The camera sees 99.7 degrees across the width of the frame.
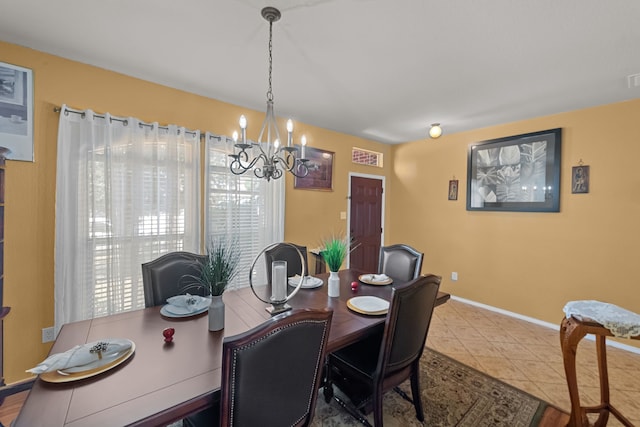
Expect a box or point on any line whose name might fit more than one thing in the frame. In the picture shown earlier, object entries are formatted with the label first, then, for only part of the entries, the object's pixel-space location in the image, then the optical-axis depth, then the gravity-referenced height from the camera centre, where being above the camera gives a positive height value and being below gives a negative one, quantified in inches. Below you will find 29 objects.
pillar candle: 59.7 -15.7
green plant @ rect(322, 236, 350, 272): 77.0 -12.7
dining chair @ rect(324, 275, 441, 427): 56.9 -34.5
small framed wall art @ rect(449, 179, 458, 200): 158.2 +13.5
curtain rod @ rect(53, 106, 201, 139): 83.8 +30.3
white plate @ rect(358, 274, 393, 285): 88.7 -23.2
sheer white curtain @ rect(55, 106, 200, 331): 84.0 +0.4
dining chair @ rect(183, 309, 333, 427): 35.5 -23.3
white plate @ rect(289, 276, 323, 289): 82.7 -22.9
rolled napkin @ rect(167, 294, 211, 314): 61.0 -22.3
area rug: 69.3 -53.6
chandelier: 63.6 +20.2
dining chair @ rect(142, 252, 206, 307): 69.6 -18.2
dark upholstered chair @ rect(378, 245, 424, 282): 96.0 -19.2
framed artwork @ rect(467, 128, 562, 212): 125.0 +19.9
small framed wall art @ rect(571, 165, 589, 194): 116.4 +15.1
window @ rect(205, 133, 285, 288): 113.1 +1.3
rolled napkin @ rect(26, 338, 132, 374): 38.4 -22.7
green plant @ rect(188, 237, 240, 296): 54.1 -12.8
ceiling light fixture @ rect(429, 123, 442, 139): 134.8 +40.4
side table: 59.5 -35.6
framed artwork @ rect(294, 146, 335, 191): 147.7 +21.2
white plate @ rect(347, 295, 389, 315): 64.2 -23.7
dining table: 32.4 -24.5
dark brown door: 174.1 -7.3
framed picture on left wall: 76.2 +27.6
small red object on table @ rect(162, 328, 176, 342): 48.8 -22.7
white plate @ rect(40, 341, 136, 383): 37.5 -23.7
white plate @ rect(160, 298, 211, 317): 59.8 -23.1
